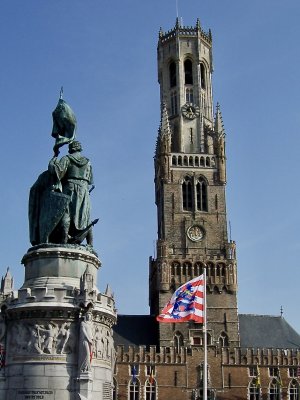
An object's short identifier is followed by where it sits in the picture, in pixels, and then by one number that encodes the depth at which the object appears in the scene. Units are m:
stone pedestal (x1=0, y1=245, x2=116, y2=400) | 21.47
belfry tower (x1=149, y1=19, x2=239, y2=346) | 73.25
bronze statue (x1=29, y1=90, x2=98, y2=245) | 24.41
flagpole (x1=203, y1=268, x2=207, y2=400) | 28.62
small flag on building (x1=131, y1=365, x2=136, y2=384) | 69.51
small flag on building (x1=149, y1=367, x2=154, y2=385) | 70.19
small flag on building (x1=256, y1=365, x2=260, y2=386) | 70.00
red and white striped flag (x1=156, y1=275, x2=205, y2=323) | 29.05
